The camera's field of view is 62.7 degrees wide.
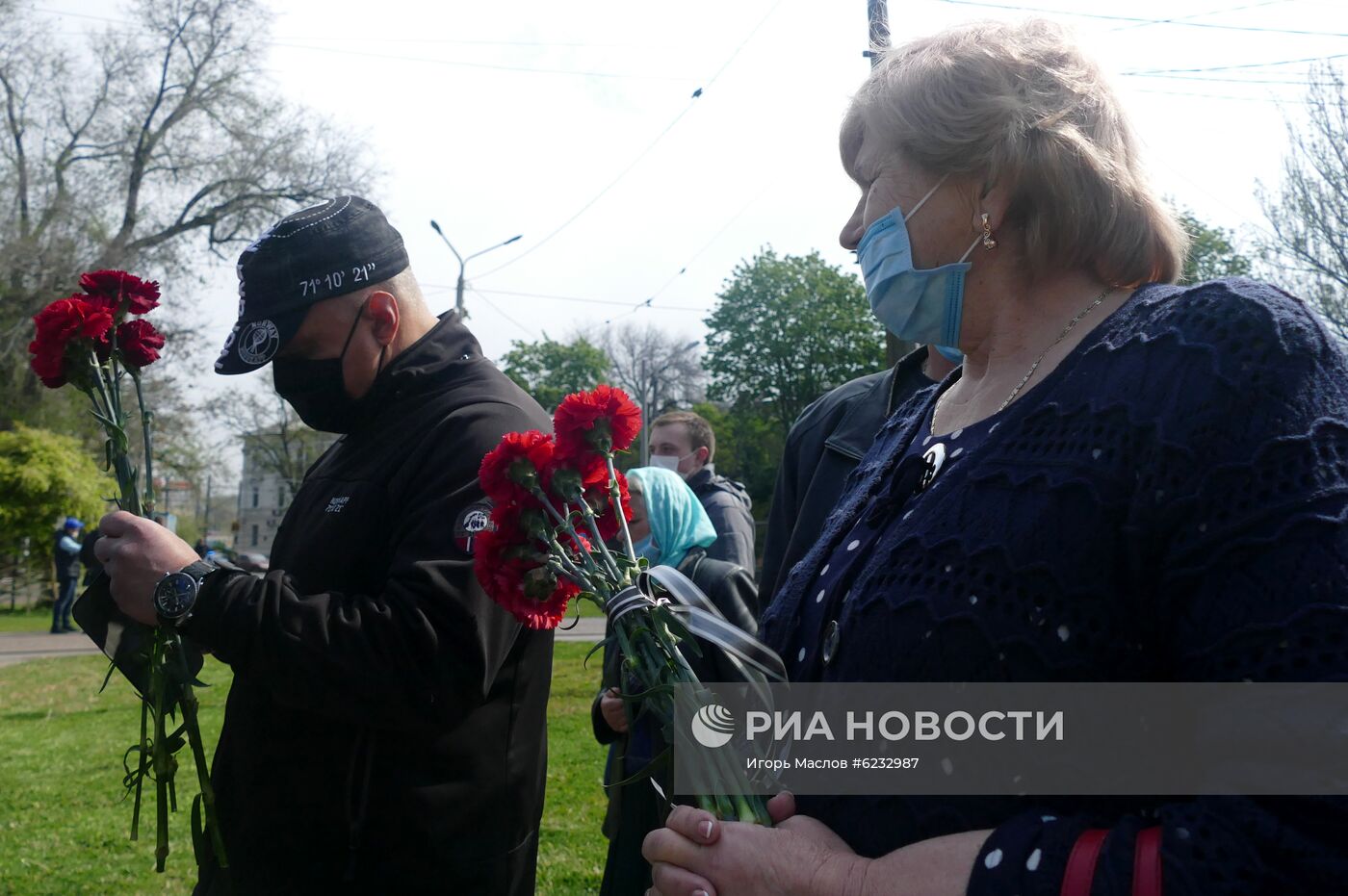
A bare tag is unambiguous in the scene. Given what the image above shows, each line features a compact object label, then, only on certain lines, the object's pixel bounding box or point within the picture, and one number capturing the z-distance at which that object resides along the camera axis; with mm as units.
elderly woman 1088
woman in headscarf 3365
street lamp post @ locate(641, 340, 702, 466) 54750
